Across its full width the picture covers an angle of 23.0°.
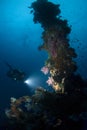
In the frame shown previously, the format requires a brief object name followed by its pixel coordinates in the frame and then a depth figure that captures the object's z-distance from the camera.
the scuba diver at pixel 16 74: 17.03
